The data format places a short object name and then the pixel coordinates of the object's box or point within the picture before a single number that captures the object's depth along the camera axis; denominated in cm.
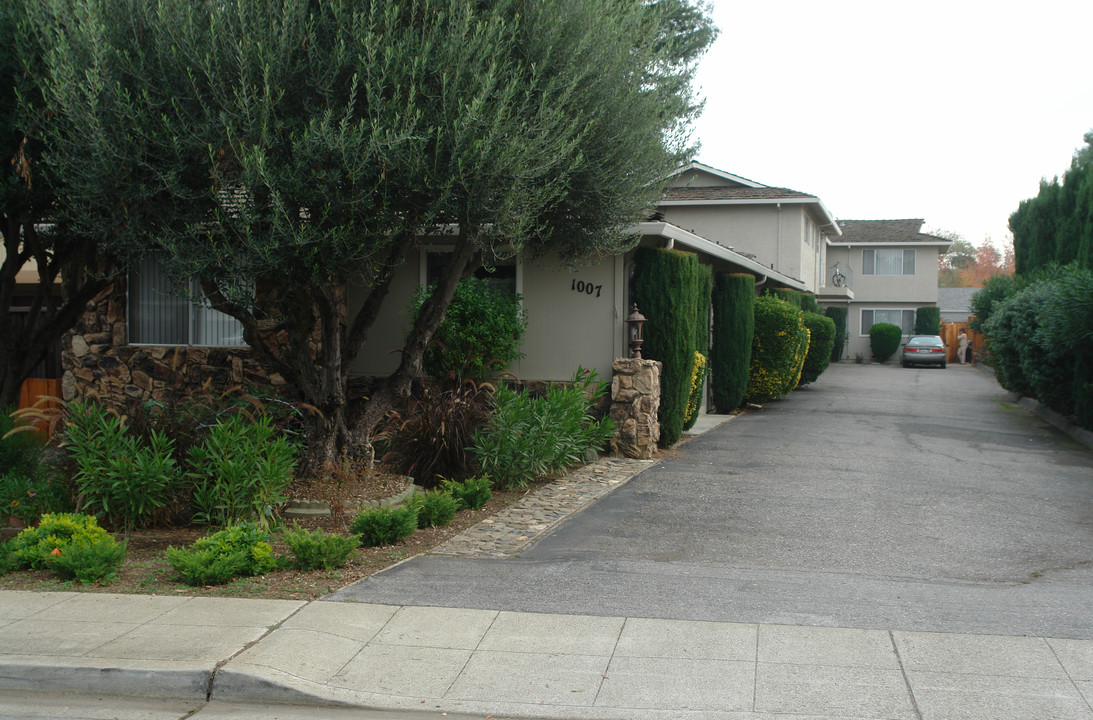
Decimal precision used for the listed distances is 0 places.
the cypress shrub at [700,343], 1401
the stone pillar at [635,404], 1198
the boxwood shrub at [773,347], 1847
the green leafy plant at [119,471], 769
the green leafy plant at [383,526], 749
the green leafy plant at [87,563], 641
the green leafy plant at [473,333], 1173
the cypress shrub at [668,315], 1251
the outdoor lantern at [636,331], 1209
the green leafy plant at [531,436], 1006
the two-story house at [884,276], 3944
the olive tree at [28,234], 880
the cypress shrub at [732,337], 1672
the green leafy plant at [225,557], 634
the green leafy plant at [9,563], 676
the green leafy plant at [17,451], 961
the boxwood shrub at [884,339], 3819
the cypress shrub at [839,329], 3684
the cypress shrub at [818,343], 2311
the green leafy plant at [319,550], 665
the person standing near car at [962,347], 4009
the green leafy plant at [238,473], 779
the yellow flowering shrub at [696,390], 1408
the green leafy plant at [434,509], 817
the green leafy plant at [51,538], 671
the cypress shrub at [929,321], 3925
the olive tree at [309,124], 729
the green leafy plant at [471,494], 906
